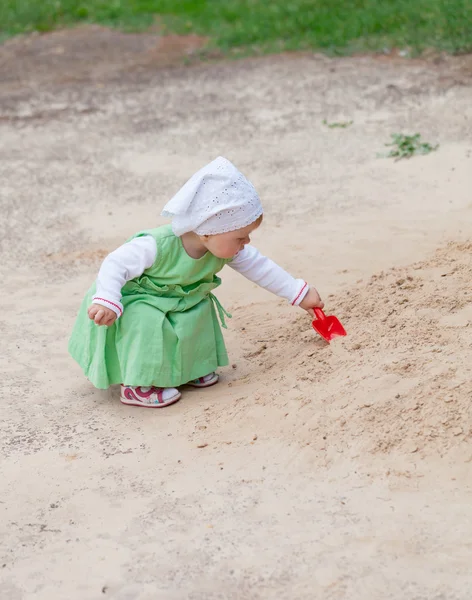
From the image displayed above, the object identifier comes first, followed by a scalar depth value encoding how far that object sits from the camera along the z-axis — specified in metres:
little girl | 6.50
